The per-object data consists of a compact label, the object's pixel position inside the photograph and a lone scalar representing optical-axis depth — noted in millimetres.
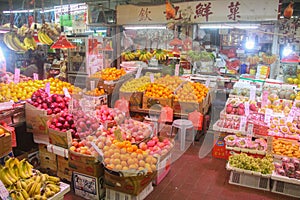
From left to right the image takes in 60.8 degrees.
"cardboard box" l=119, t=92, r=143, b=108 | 5336
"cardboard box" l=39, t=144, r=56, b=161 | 3842
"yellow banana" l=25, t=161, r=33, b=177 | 2710
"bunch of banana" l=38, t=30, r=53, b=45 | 5002
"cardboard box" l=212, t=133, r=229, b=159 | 4586
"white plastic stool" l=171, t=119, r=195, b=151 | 4914
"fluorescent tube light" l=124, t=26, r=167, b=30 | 7766
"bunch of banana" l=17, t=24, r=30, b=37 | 4721
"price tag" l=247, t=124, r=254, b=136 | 4277
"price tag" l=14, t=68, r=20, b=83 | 5066
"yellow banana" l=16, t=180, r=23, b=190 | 2460
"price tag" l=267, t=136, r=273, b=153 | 3923
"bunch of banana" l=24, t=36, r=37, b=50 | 4758
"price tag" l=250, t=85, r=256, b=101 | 5176
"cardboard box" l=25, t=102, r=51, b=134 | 3904
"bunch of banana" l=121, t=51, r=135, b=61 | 7156
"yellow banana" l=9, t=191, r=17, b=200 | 2318
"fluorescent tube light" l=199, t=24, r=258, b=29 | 6793
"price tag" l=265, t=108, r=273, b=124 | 4502
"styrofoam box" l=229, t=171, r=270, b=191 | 3629
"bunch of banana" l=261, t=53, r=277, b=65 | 6477
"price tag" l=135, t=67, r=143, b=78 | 6281
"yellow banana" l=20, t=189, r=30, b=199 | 2343
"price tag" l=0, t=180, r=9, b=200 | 2277
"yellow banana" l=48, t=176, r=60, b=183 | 2669
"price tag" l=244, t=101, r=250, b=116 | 4641
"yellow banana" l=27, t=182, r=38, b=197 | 2408
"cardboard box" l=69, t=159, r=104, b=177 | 3195
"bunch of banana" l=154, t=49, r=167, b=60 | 6918
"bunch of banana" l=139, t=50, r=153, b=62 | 7000
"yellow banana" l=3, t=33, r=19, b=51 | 4492
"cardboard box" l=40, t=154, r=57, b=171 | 3838
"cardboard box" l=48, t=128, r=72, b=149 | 3438
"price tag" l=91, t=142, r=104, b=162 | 3094
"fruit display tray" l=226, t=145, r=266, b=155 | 3998
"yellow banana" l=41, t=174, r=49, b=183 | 2609
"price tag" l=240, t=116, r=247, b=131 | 4408
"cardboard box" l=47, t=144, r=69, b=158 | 3488
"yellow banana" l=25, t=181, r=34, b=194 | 2443
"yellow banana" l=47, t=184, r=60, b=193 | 2521
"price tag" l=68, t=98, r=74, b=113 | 4029
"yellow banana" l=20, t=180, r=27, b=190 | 2467
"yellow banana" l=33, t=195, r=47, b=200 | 2335
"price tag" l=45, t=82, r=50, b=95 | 4418
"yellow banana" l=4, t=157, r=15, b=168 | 2673
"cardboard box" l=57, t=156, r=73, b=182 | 3604
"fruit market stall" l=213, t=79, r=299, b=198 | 3584
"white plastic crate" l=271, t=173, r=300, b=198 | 3438
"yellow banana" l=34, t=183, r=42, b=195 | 2410
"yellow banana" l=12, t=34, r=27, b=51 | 4559
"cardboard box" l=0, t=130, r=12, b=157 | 2695
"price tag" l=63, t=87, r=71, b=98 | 4548
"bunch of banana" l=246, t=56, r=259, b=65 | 7388
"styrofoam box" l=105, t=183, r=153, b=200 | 3096
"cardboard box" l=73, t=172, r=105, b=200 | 3273
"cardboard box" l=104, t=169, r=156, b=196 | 2992
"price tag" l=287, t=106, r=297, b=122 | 4500
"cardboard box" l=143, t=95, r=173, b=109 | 5065
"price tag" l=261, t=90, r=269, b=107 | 4961
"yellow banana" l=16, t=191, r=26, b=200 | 2307
